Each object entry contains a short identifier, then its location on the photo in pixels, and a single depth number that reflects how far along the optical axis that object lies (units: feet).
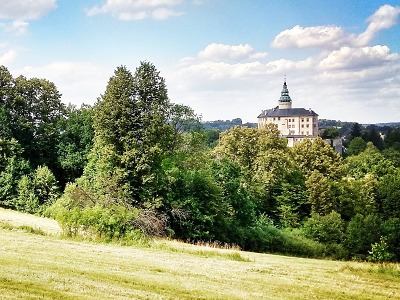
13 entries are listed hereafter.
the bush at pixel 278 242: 142.82
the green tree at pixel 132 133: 117.91
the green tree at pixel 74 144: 180.45
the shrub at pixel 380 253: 154.10
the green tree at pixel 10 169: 165.07
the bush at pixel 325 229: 165.89
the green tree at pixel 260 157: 185.16
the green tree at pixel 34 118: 179.32
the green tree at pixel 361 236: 167.02
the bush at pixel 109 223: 87.66
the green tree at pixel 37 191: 161.89
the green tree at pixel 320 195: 182.60
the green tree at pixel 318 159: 198.18
